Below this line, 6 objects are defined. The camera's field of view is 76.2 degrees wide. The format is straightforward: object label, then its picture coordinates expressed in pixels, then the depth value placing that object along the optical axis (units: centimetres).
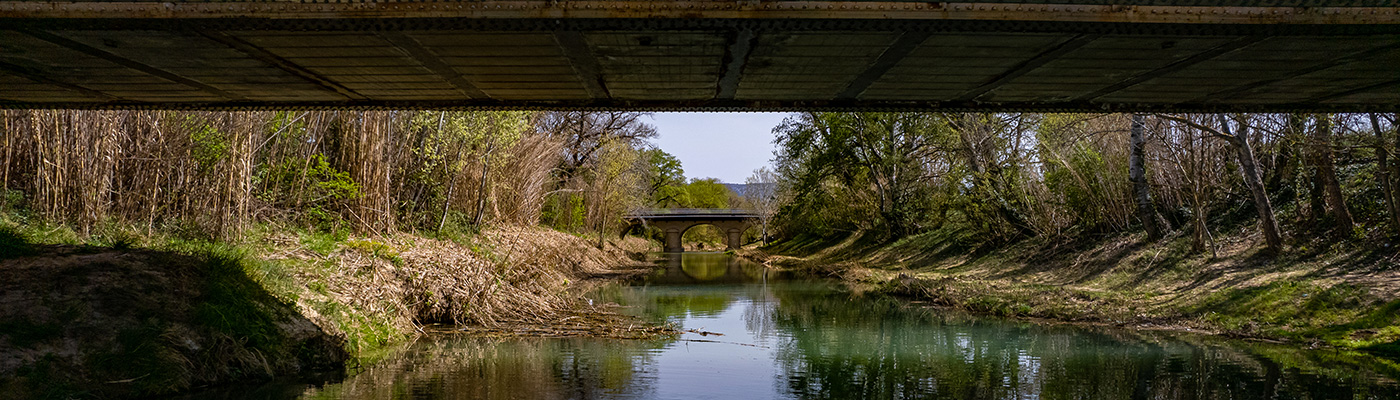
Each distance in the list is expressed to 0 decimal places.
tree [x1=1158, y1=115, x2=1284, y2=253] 1321
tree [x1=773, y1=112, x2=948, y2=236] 3148
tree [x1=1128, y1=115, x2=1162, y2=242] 1711
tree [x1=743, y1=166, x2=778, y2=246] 7512
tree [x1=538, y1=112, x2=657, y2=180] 3684
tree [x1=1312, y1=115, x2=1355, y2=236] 1225
